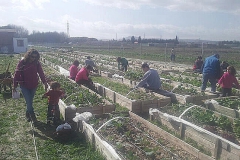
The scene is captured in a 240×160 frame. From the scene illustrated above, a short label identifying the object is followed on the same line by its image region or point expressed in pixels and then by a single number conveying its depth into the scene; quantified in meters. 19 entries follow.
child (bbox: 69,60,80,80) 12.01
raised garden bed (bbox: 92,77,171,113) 8.08
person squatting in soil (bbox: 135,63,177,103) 9.13
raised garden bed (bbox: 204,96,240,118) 7.22
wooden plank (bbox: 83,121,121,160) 4.54
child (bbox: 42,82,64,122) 6.62
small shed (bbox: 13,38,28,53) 45.11
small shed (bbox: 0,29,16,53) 45.09
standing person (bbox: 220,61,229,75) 13.26
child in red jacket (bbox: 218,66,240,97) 8.78
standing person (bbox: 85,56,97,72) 15.79
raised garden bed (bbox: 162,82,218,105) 8.84
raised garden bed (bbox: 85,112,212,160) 5.08
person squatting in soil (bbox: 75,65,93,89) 10.73
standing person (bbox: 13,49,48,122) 6.61
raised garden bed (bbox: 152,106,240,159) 4.86
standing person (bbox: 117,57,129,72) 16.69
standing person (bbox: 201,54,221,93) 9.79
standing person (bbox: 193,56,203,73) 15.05
